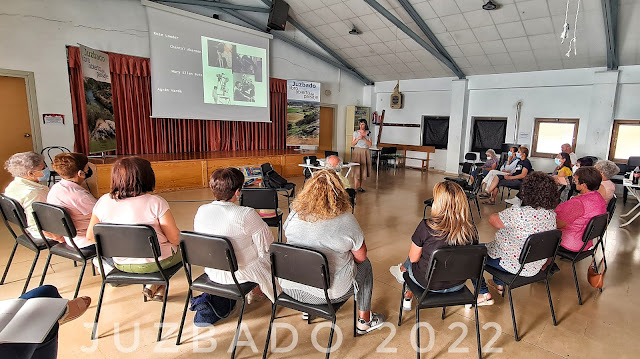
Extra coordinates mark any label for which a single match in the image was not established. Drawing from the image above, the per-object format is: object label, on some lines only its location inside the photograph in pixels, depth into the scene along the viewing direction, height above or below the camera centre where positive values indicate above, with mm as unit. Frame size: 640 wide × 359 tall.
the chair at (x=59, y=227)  2170 -677
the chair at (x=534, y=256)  2051 -765
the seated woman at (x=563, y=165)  5012 -468
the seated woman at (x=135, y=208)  2037 -489
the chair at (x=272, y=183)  4867 -761
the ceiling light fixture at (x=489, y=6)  5606 +2181
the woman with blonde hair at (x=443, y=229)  1884 -548
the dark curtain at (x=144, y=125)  6102 +88
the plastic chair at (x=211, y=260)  1794 -735
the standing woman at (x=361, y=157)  6570 -491
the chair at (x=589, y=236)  2422 -753
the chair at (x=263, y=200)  3291 -688
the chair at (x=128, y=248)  1884 -699
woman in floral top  2223 -567
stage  5629 -714
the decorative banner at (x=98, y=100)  5730 +506
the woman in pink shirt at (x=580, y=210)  2580 -577
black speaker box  7383 +2621
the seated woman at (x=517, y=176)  5641 -692
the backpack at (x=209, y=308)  2221 -1204
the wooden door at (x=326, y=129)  10602 +89
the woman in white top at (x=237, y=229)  1913 -571
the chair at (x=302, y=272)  1675 -737
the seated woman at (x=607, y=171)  3457 -369
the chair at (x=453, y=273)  1780 -769
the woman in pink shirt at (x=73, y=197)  2363 -492
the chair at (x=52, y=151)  5624 -410
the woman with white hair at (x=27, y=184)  2551 -447
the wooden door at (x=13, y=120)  5258 +108
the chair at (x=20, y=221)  2400 -713
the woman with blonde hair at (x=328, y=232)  1807 -551
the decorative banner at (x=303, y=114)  9445 +499
